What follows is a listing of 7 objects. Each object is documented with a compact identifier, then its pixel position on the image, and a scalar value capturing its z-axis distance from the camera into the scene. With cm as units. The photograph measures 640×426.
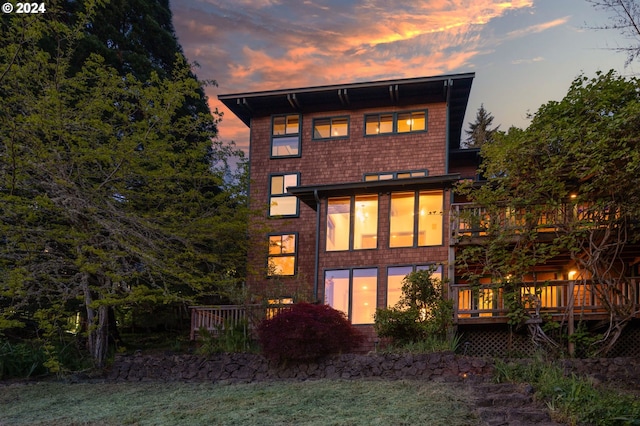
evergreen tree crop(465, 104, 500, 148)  4800
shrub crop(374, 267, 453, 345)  1717
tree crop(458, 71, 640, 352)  1564
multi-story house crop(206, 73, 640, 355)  1802
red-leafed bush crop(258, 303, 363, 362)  1549
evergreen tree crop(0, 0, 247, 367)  1334
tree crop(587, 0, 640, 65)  1266
